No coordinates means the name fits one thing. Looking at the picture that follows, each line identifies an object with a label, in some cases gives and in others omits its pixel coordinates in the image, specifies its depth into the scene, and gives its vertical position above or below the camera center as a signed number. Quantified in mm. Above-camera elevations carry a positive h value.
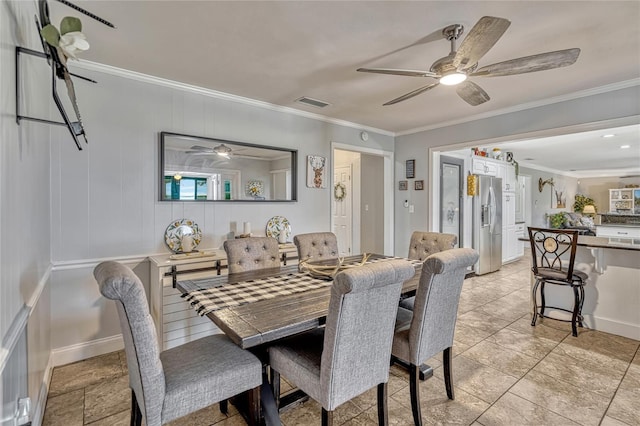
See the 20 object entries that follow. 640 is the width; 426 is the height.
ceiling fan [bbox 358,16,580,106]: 1645 +939
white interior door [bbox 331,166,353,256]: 5906 -92
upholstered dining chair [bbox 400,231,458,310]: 2793 -307
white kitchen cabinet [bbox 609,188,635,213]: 9781 +351
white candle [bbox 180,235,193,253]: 2871 -317
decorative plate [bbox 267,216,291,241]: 3638 -191
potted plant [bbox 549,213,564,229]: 5000 -151
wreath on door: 6087 +385
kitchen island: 2920 -725
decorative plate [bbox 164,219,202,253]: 2953 -229
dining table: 1388 -501
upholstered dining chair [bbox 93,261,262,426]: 1211 -738
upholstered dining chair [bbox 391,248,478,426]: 1675 -583
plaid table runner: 1651 -486
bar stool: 2949 -595
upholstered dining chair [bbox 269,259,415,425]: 1316 -618
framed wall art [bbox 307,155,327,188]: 4047 +517
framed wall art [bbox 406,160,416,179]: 4840 +663
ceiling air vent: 3482 +1254
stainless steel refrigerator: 5336 -220
